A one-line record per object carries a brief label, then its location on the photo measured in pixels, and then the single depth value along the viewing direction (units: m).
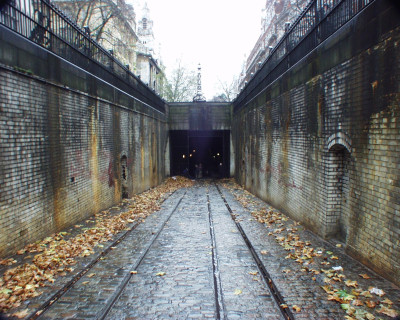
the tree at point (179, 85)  41.84
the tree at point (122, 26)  18.64
